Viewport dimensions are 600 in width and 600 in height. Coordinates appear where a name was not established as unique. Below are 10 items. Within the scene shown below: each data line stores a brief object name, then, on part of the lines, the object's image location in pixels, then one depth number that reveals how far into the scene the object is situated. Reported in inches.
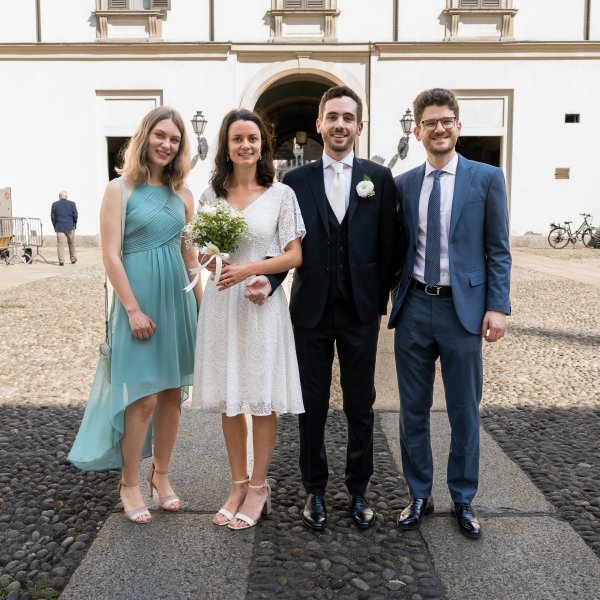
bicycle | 764.0
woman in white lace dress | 112.3
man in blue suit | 112.7
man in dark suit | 115.0
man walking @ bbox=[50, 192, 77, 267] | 597.6
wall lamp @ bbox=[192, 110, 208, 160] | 733.3
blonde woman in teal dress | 116.6
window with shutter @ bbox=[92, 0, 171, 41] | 745.6
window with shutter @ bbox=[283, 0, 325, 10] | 740.0
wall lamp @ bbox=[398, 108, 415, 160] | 726.5
